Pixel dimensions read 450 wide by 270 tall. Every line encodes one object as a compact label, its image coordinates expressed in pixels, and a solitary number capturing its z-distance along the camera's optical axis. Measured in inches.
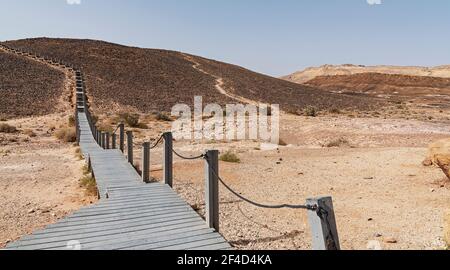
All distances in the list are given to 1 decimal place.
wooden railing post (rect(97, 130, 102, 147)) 655.0
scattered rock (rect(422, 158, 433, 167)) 493.7
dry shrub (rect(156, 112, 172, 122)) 1238.3
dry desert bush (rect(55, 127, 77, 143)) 864.9
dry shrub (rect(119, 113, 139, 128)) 1076.6
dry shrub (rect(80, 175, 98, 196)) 412.3
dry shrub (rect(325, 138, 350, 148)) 815.7
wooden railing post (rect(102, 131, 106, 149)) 614.5
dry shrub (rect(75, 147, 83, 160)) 661.9
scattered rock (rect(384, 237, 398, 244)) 252.1
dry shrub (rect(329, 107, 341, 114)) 1577.3
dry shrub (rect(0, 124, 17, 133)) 899.4
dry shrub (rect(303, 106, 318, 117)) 1390.5
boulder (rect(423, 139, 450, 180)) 389.1
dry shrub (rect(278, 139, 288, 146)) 844.3
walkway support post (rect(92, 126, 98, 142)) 727.0
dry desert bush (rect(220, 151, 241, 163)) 570.6
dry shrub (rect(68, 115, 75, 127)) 1056.1
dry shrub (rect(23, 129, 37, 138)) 895.7
